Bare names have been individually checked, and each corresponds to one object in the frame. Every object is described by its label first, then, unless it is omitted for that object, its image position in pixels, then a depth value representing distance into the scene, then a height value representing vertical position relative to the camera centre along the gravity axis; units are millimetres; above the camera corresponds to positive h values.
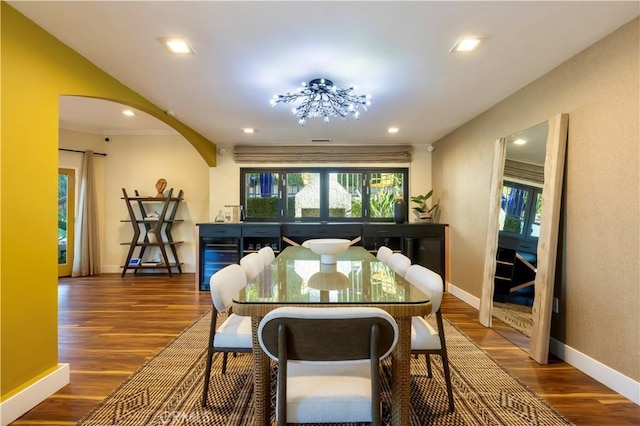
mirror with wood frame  2383 -169
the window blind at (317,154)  5230 +801
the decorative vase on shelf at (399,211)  4824 -83
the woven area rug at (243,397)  1706 -1188
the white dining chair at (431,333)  1637 -701
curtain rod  5287 +718
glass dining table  1281 -417
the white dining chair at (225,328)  1636 -731
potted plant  5020 -41
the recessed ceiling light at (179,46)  2074 +1023
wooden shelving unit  5430 -591
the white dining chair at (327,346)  1018 -472
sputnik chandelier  2684 +929
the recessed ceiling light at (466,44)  2068 +1104
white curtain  5402 -550
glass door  5371 -419
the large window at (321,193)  5348 +160
